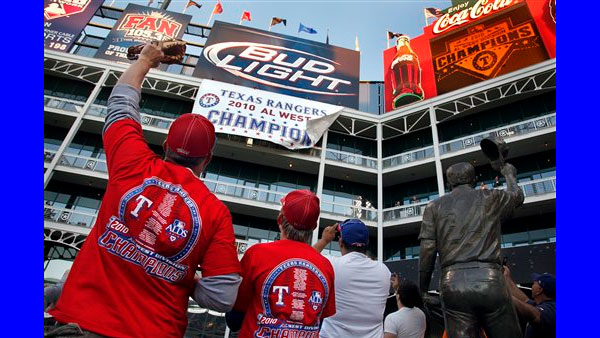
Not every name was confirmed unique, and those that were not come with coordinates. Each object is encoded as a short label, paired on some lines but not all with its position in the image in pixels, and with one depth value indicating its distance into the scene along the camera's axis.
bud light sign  22.34
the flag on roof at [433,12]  25.61
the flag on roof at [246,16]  28.67
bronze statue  2.62
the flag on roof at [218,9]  29.15
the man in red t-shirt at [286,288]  1.91
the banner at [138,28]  23.08
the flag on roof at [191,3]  28.58
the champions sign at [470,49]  20.05
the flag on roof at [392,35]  26.41
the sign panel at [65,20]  22.52
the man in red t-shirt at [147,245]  1.32
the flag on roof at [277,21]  28.20
